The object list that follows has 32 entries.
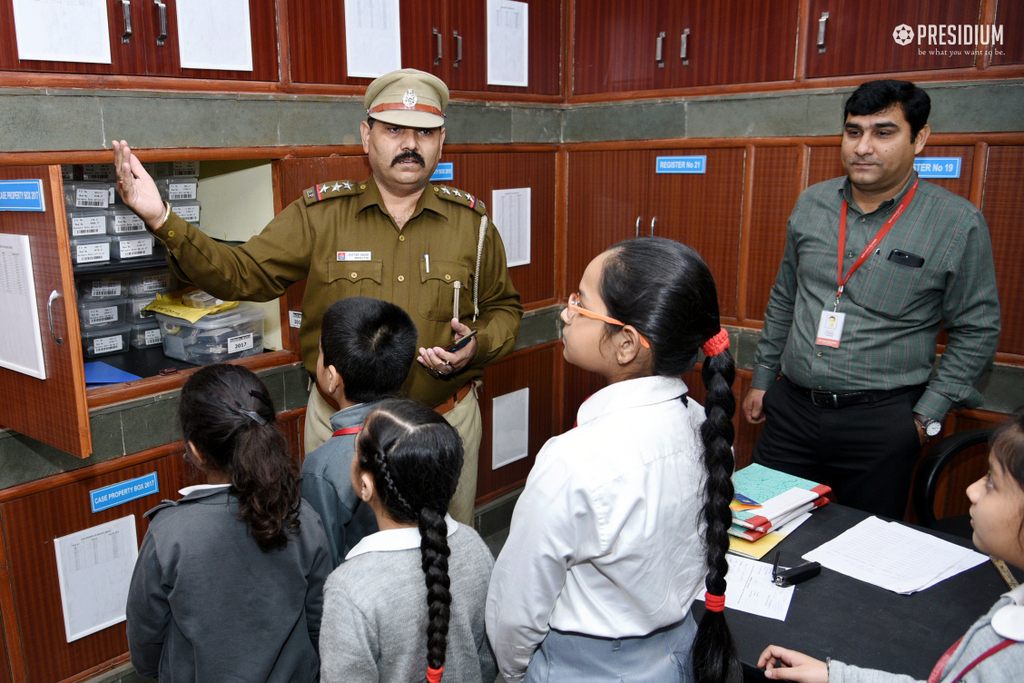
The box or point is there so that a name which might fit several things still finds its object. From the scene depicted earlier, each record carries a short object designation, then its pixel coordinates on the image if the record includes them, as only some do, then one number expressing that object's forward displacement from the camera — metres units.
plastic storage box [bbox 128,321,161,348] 2.73
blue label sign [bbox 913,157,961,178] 2.73
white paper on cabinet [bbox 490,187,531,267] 3.46
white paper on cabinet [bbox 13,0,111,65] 2.00
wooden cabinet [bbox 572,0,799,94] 3.07
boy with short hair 1.79
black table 1.50
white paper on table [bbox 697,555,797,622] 1.64
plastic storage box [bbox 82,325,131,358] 2.61
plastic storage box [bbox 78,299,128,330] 2.58
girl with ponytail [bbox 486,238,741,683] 1.25
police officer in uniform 2.43
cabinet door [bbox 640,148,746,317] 3.28
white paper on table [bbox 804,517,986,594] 1.74
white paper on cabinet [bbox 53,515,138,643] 2.31
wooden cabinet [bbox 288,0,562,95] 2.63
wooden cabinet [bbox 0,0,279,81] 2.03
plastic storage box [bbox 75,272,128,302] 2.58
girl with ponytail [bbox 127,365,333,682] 1.51
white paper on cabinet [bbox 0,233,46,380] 1.85
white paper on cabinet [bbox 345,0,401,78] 2.76
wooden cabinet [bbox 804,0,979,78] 2.68
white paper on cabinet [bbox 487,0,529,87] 3.30
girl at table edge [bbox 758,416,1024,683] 1.16
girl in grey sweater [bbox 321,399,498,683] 1.37
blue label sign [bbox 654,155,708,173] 3.34
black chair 2.35
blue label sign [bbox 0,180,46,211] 1.78
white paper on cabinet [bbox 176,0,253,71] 2.30
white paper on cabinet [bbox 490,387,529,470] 3.64
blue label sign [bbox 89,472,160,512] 2.32
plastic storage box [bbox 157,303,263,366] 2.65
